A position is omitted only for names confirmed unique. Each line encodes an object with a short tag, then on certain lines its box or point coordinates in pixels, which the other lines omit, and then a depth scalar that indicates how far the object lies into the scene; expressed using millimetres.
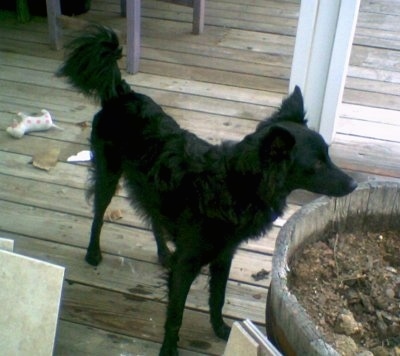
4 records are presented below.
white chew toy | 3008
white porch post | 2721
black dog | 1644
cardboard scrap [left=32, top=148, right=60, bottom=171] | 2828
